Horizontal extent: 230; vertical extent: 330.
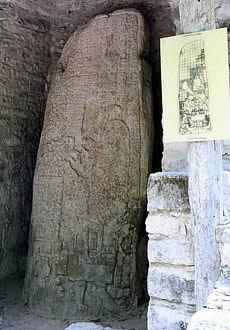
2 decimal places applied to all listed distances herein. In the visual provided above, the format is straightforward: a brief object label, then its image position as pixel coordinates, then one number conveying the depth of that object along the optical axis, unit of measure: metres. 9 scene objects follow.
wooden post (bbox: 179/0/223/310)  1.70
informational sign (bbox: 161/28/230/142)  1.67
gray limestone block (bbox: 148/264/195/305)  1.84
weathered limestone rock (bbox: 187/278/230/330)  1.06
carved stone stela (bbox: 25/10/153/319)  3.09
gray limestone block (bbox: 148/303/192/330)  1.86
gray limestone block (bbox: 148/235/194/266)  1.84
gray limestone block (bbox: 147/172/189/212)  1.86
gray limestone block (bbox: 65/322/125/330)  2.35
